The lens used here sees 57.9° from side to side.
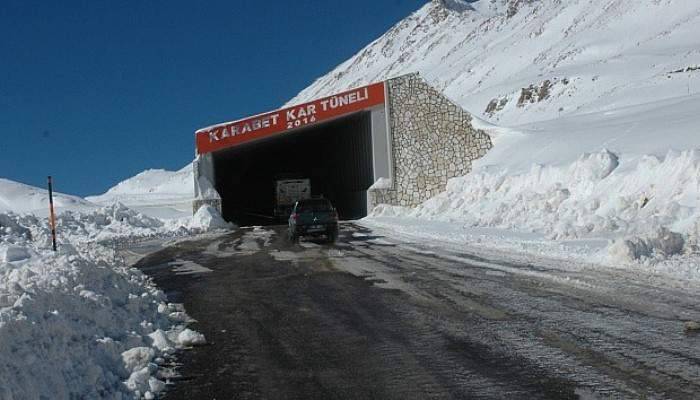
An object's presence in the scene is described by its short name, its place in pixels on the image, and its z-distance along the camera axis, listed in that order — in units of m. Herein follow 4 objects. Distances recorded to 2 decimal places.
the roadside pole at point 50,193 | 14.34
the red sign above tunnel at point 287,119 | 35.47
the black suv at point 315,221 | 22.42
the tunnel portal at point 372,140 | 34.06
